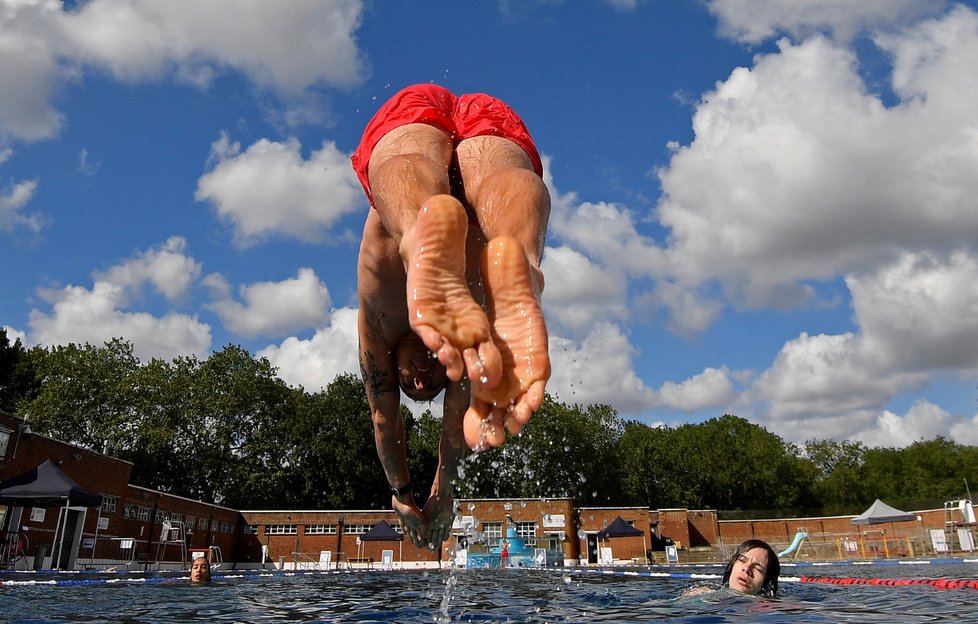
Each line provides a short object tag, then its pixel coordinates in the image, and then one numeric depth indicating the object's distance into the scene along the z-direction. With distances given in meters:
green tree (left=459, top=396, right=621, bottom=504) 40.31
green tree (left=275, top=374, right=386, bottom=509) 45.62
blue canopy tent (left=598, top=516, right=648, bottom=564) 32.81
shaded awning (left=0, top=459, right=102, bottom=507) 15.60
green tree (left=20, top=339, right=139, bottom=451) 36.66
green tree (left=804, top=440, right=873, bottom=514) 57.19
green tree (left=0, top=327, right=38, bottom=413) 36.91
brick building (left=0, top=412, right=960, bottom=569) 30.20
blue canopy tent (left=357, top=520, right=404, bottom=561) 32.03
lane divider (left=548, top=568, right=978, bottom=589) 7.68
